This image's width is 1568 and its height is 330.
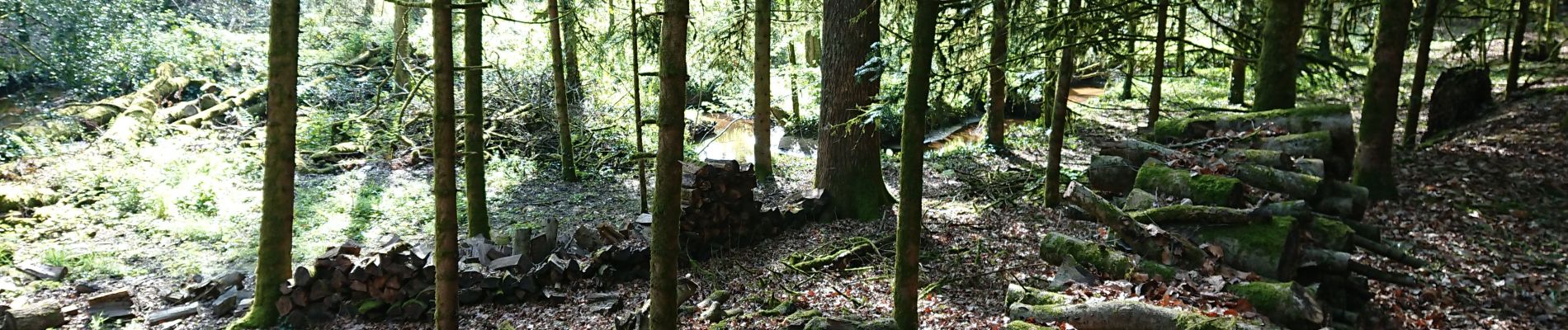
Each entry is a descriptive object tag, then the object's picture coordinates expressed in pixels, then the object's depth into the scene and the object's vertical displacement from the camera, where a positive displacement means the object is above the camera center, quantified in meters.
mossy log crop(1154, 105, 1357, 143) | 8.17 -0.22
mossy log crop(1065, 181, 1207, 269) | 6.39 -1.14
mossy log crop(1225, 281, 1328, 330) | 5.32 -1.35
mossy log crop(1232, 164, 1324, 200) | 7.10 -0.71
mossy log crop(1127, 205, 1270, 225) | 6.41 -0.94
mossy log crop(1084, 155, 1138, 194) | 8.19 -0.78
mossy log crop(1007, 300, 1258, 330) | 5.12 -1.46
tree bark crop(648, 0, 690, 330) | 4.25 -0.42
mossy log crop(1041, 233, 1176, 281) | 6.35 -1.31
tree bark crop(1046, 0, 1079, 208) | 8.91 -0.31
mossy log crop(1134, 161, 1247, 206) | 6.86 -0.76
